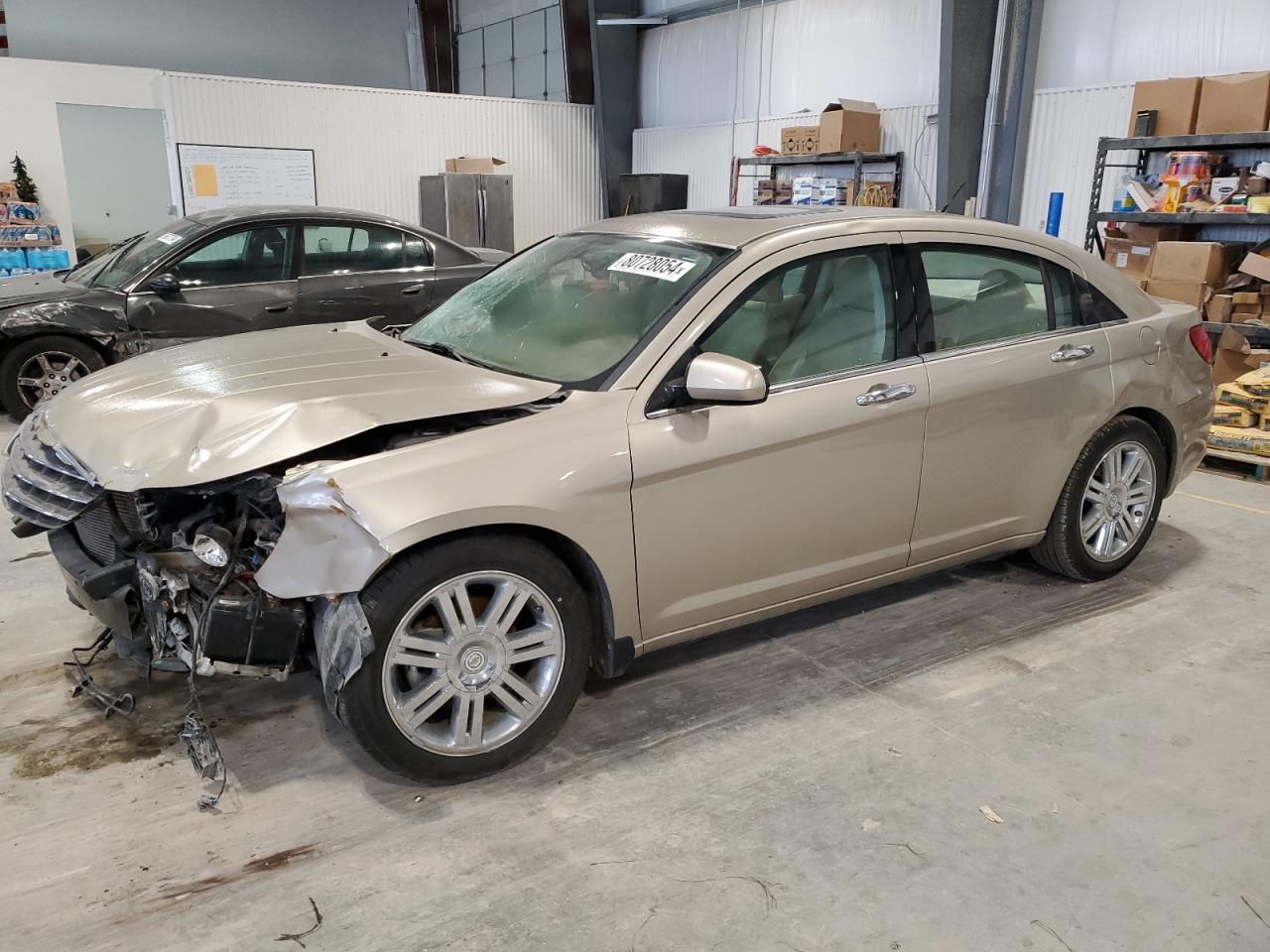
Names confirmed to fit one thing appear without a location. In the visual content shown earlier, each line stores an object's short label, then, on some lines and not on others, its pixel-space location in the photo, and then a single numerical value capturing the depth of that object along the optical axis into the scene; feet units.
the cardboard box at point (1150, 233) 25.02
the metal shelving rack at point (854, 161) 33.12
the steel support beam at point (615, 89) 46.60
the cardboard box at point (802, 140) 34.68
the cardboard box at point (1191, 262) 23.20
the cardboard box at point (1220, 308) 23.09
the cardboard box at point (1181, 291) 23.35
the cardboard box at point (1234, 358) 22.62
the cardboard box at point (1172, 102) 23.50
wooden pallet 19.29
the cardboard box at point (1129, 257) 24.89
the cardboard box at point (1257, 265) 22.33
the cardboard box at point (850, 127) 33.35
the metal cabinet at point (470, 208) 41.93
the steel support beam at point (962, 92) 29.81
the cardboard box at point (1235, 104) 22.22
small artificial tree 40.70
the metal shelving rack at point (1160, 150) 22.20
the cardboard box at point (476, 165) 42.78
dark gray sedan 20.95
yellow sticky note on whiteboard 37.60
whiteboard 37.47
